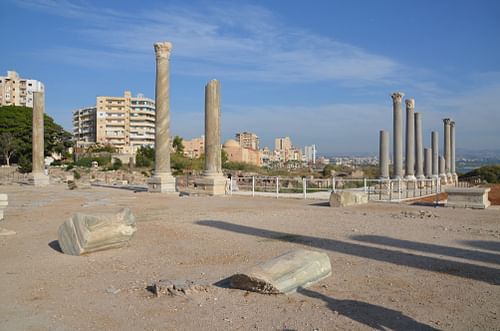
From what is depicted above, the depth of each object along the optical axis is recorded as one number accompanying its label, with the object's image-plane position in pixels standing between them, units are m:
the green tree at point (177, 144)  90.58
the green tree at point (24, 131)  57.71
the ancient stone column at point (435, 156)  38.28
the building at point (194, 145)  143.12
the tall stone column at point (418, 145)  33.38
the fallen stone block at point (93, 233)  7.86
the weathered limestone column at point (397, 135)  28.27
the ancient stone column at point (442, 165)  41.12
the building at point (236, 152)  110.69
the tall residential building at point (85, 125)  129.88
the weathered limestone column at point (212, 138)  22.23
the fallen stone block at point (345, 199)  15.51
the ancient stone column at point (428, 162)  36.72
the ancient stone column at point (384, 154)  28.39
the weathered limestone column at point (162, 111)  23.17
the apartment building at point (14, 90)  110.25
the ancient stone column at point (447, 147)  40.88
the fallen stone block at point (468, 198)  14.77
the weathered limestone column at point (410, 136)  30.67
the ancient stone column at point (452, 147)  43.25
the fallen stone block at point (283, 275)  5.49
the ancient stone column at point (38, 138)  31.73
